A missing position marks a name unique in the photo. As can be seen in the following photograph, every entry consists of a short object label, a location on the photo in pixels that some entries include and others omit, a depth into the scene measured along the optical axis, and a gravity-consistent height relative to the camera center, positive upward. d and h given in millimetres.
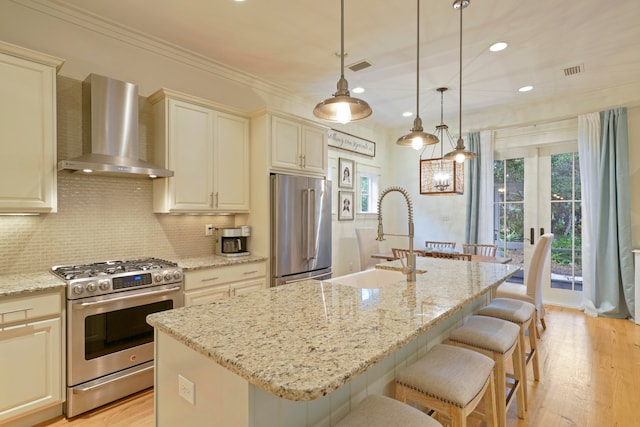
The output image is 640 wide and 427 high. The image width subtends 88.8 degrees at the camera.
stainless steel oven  2154 -827
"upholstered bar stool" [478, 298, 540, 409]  2201 -718
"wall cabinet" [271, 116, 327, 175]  3445 +737
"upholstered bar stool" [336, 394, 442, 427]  1079 -697
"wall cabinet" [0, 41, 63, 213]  2084 +540
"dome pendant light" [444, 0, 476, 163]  2951 +524
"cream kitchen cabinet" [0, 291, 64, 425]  1917 -881
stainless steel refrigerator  3350 -184
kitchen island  893 -416
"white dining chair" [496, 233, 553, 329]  3170 -696
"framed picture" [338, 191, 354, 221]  5102 +91
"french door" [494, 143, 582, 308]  4570 +25
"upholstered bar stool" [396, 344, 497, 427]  1283 -705
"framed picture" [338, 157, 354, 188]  5086 +612
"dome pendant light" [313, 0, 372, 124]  1623 +539
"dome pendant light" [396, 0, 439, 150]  2274 +533
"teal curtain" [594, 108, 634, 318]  4008 -137
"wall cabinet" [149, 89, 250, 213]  2906 +533
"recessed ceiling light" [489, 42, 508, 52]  3053 +1569
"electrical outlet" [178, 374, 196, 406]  1149 -642
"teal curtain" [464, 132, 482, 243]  5051 +321
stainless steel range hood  2506 +670
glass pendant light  4172 +449
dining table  3782 -562
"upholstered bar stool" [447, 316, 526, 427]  1769 -721
